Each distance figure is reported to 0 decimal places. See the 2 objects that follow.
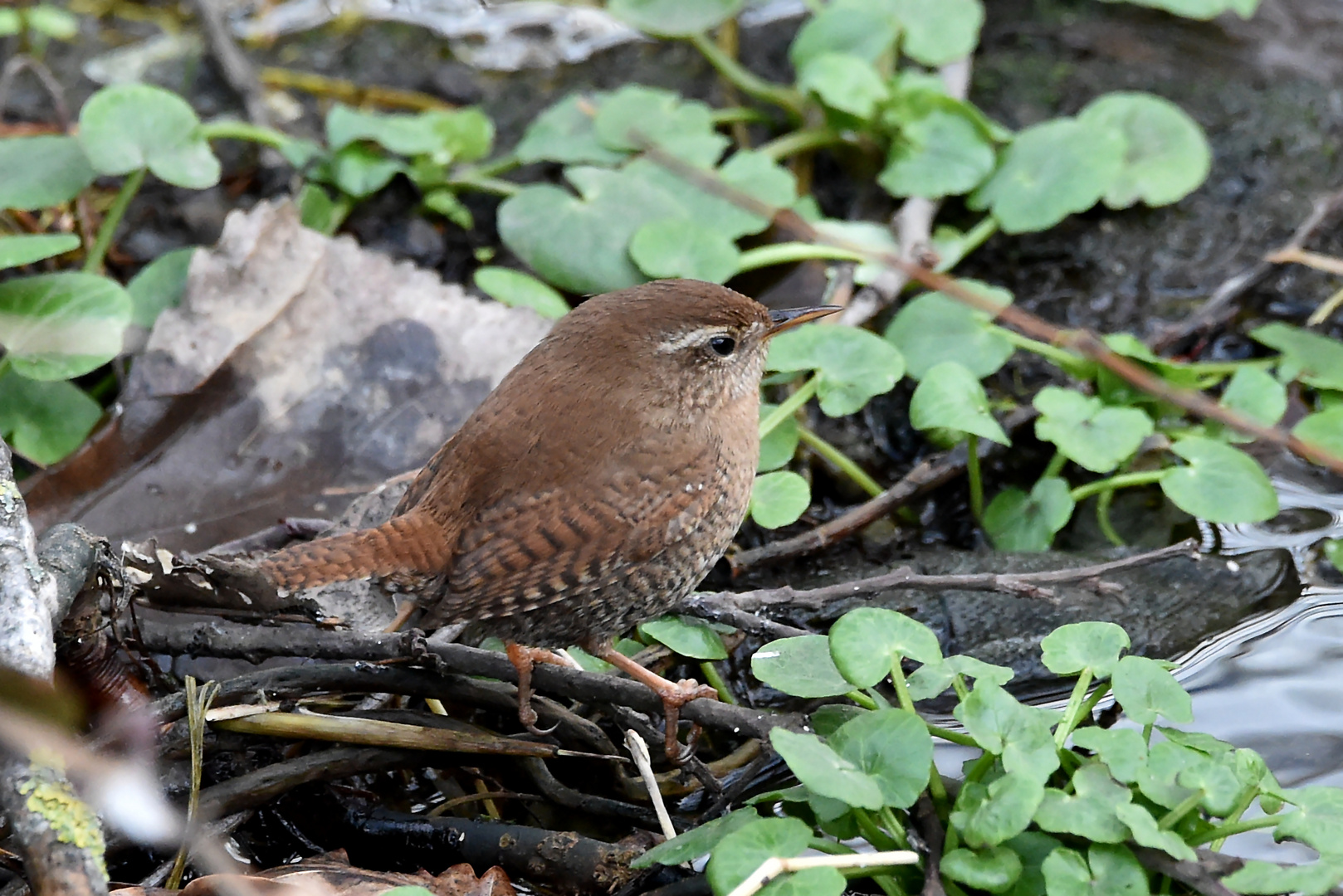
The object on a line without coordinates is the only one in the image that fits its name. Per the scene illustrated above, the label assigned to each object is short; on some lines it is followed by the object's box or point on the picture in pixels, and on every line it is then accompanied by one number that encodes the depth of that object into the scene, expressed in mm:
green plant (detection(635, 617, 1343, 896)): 4527
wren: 5785
